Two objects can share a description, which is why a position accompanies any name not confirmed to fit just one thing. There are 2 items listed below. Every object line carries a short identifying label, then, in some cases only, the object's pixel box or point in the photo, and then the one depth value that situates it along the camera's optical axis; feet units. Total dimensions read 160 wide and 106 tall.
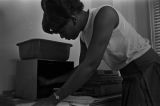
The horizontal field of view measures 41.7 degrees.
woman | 2.83
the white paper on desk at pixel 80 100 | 3.20
